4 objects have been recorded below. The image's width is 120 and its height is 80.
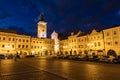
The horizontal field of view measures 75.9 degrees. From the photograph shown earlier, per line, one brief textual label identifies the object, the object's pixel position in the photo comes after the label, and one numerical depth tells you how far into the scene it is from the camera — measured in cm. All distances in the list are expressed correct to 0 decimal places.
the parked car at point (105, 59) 1956
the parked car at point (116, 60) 1835
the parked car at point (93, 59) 2206
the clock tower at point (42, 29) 6234
